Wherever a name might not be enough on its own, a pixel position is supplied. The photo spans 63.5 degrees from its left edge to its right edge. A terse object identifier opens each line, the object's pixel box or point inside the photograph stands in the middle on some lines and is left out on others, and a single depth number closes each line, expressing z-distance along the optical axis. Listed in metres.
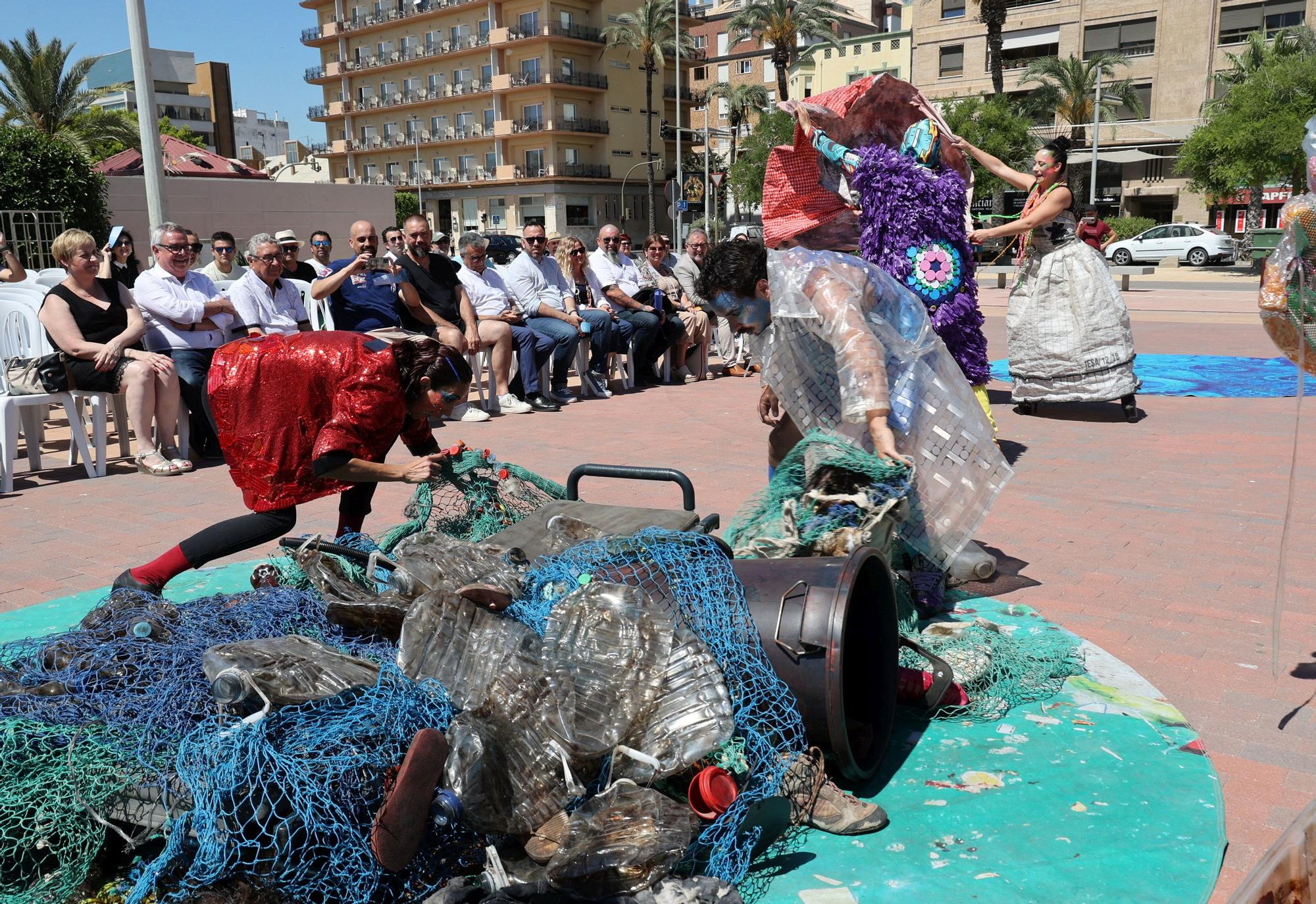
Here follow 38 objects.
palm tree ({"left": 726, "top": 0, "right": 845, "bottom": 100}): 50.72
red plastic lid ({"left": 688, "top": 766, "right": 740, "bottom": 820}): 2.54
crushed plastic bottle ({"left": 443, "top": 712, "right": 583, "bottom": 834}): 2.38
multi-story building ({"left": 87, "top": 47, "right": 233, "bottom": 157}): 81.69
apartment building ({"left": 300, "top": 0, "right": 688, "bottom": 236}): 57.94
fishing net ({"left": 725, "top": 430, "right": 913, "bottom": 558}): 3.54
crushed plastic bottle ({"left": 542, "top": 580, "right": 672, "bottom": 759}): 2.60
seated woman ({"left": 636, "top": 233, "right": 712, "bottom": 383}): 11.86
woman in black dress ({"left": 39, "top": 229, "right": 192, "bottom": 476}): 7.23
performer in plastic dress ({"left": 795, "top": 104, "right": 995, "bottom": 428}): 5.57
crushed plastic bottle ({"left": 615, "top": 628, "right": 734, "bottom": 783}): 2.57
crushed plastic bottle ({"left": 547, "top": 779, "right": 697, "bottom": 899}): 2.29
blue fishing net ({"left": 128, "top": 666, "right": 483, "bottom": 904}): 2.19
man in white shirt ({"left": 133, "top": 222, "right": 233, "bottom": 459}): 7.71
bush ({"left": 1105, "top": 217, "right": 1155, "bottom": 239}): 41.38
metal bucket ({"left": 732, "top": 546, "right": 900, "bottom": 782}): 2.85
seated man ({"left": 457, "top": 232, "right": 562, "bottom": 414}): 9.82
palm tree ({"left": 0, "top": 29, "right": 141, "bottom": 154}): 39.12
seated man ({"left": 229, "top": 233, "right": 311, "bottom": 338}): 8.09
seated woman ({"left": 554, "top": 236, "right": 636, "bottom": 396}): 10.92
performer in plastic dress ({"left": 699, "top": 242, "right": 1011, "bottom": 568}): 3.91
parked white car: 33.38
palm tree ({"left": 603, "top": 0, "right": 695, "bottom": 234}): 58.59
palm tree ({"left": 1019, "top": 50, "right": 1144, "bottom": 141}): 47.03
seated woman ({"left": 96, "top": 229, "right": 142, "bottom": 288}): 7.86
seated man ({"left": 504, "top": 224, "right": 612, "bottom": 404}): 10.22
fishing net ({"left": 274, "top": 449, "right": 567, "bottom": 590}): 3.94
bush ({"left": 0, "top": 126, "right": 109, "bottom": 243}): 17.48
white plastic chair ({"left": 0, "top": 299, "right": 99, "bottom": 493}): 6.96
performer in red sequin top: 3.75
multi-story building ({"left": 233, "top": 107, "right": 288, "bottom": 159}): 108.31
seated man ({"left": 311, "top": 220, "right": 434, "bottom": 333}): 9.13
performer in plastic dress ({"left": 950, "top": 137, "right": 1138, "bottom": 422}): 8.53
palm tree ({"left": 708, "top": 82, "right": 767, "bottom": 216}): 65.88
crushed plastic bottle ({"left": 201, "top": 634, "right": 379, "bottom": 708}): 2.39
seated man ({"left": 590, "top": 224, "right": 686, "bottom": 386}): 11.41
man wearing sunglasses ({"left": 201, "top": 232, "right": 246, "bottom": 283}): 9.23
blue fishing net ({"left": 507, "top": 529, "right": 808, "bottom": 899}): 2.56
